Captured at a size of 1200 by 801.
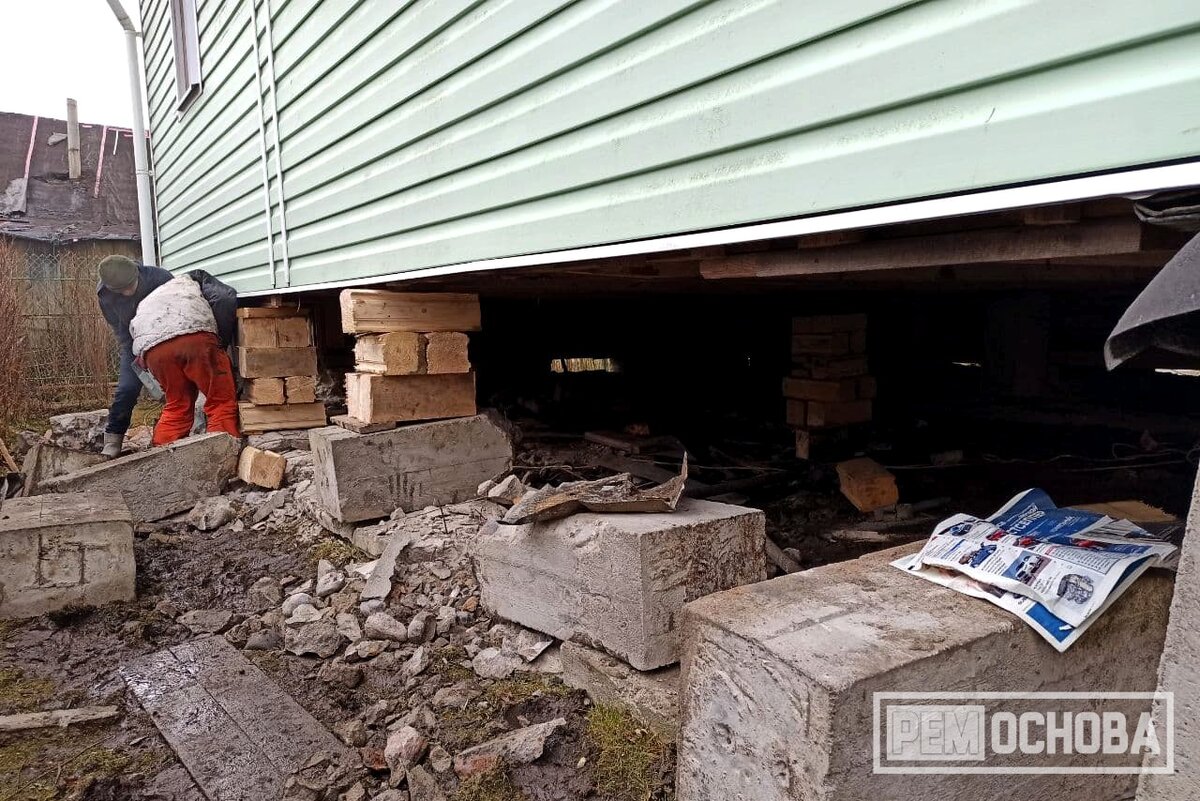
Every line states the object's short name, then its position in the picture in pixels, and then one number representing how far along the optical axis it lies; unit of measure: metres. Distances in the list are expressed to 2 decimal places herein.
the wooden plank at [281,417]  5.90
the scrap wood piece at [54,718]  2.61
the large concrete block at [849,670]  1.49
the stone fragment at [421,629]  3.04
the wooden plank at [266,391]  5.87
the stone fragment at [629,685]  2.27
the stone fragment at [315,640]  3.04
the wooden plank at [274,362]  5.85
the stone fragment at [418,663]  2.80
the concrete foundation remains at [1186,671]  1.25
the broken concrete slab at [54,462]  5.85
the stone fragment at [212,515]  4.79
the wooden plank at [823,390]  4.91
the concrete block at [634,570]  2.32
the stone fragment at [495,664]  2.75
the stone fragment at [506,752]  2.20
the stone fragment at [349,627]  3.11
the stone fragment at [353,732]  2.44
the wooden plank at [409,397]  3.99
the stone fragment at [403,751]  2.25
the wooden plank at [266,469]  5.21
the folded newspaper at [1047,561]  1.71
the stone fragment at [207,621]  3.39
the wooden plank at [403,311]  3.99
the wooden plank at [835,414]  4.98
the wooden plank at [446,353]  4.11
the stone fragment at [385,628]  3.04
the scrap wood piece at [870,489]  4.23
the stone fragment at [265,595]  3.60
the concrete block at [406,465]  3.96
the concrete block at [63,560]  3.54
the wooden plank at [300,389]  5.97
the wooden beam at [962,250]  1.62
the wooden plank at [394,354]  3.95
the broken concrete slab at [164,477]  4.88
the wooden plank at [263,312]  5.92
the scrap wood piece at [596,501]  2.57
